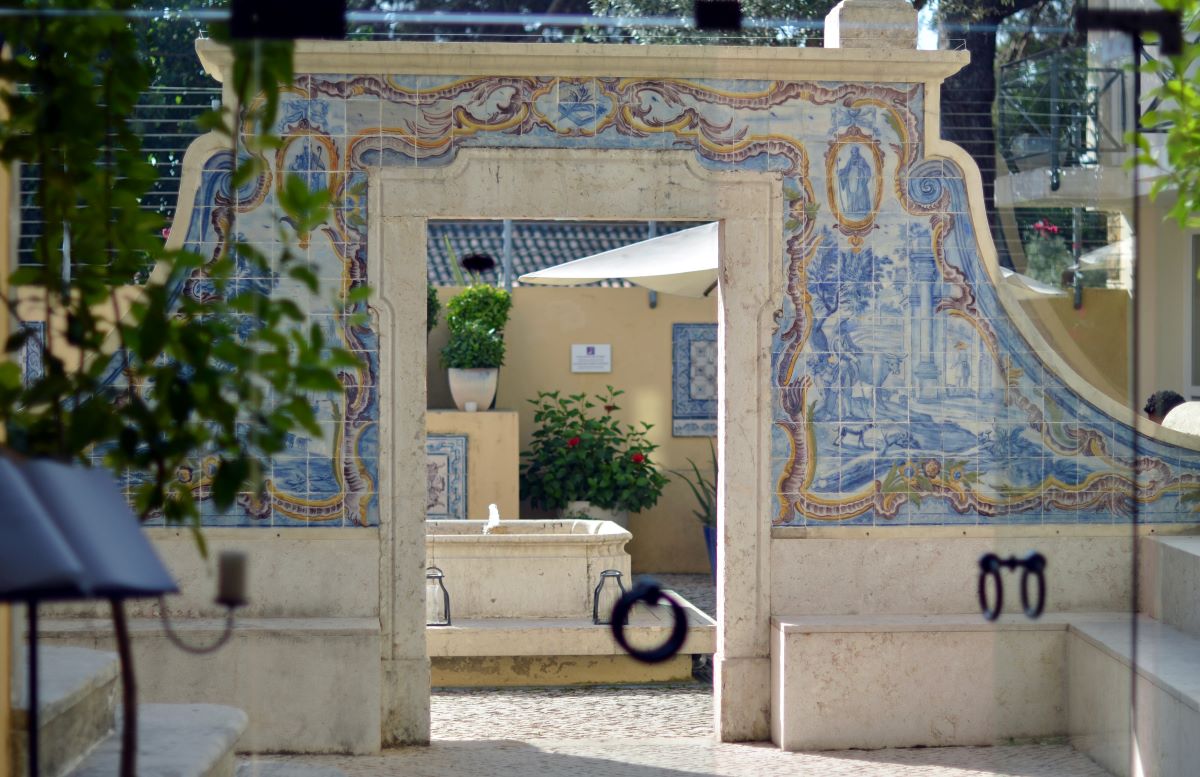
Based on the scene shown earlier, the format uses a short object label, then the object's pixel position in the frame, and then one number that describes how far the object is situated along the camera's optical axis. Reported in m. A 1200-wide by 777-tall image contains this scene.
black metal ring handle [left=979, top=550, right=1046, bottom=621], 5.83
